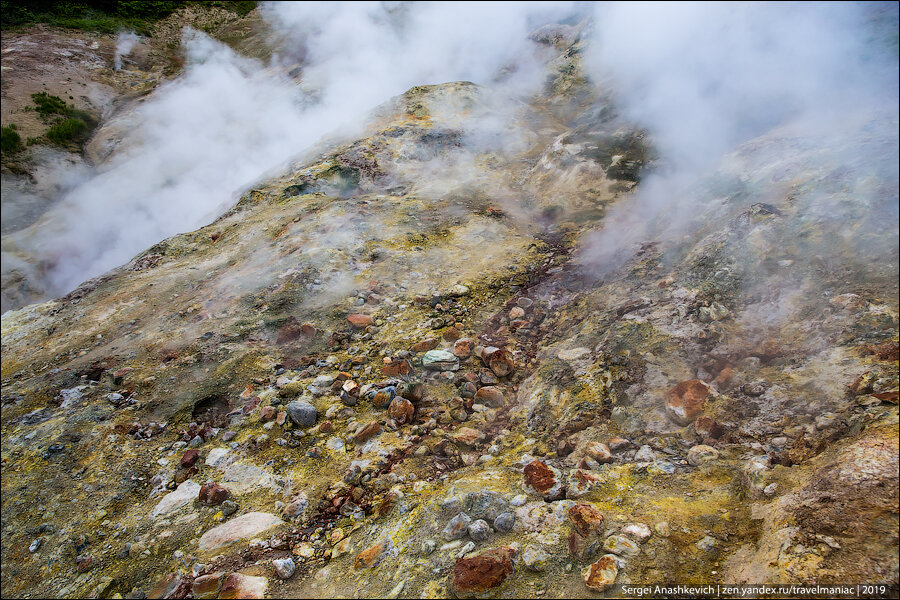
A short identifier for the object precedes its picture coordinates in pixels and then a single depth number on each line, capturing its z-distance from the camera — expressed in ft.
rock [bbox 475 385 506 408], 11.57
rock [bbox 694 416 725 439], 8.15
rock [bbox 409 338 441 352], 13.92
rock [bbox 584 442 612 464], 8.43
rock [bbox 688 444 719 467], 7.72
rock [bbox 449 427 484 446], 10.35
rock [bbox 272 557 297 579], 7.47
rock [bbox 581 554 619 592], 5.82
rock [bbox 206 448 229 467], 11.24
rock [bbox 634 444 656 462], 8.20
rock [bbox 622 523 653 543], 6.36
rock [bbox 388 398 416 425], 11.42
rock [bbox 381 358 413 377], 13.12
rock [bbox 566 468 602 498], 7.66
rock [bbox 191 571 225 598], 7.36
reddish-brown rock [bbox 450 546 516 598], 6.20
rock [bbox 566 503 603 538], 6.68
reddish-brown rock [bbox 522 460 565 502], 7.72
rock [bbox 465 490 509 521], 7.47
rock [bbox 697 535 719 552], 6.08
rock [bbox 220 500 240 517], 9.56
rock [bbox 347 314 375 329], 15.80
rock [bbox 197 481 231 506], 9.88
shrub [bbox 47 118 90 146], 44.91
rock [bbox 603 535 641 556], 6.18
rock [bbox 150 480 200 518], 10.01
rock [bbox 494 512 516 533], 7.14
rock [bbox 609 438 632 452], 8.64
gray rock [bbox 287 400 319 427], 11.81
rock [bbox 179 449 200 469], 11.39
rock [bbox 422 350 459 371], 13.00
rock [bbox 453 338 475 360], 13.43
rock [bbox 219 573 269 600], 7.20
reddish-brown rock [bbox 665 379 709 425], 8.67
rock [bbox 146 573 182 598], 7.82
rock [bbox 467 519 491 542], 7.11
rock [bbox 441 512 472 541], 7.23
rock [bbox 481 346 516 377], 12.52
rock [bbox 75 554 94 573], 9.02
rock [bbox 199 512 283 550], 8.75
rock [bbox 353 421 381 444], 10.92
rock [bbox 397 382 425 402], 12.10
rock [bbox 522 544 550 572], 6.37
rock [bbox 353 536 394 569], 7.29
